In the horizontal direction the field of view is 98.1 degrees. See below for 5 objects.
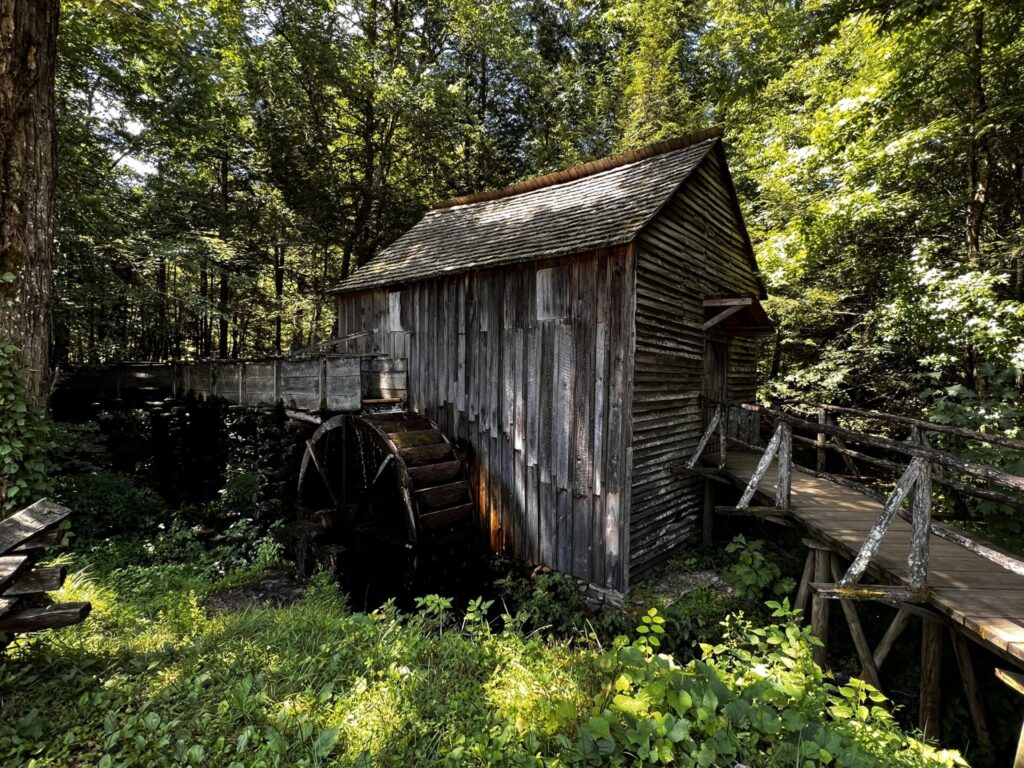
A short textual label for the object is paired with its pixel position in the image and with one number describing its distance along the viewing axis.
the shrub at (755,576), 5.85
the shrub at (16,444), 3.03
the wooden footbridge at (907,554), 2.94
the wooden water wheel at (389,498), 6.91
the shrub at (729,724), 1.91
